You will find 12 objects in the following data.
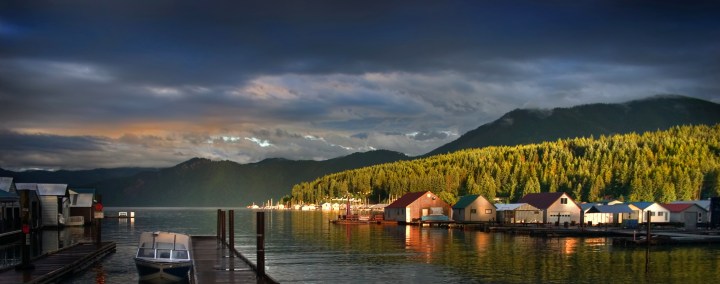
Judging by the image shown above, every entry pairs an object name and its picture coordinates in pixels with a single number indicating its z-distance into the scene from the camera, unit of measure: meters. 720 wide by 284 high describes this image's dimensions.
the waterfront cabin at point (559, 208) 136.62
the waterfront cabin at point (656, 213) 133.12
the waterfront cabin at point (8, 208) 74.44
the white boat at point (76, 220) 118.62
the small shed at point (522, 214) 137.75
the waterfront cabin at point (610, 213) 133.62
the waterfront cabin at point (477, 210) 144.75
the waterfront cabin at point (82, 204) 126.25
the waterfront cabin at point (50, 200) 107.00
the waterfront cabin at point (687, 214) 127.62
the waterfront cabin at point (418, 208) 152.12
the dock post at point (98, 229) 68.06
